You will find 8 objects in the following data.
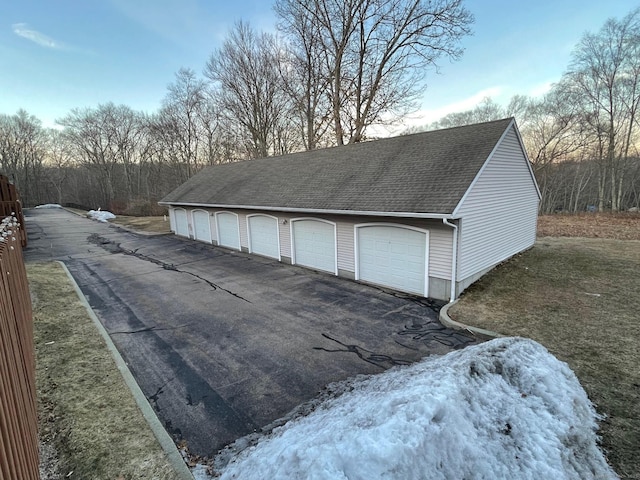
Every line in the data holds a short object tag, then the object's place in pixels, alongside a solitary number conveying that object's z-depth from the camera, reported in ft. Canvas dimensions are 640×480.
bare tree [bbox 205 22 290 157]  92.79
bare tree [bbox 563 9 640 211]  78.93
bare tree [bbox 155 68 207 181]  118.83
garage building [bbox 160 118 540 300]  29.27
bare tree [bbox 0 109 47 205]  170.71
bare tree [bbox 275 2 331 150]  78.12
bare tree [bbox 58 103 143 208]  159.63
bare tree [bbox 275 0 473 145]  69.87
